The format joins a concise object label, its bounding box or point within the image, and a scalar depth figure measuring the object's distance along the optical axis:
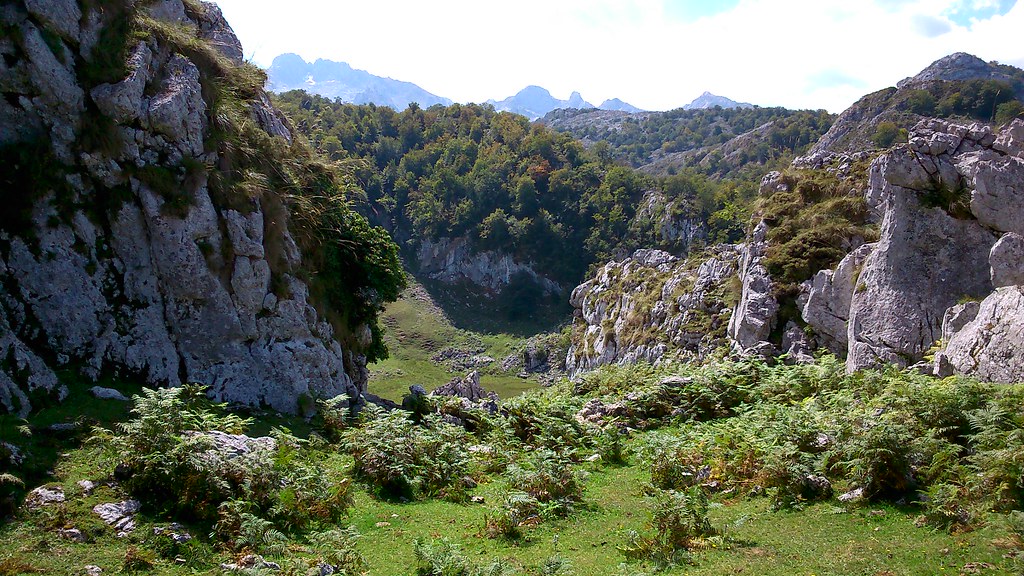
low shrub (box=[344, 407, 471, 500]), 12.54
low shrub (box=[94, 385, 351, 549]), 9.00
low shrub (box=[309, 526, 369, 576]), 8.36
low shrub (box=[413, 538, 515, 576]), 7.95
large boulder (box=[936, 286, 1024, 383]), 13.23
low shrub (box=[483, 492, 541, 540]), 10.14
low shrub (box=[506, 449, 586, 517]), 11.40
